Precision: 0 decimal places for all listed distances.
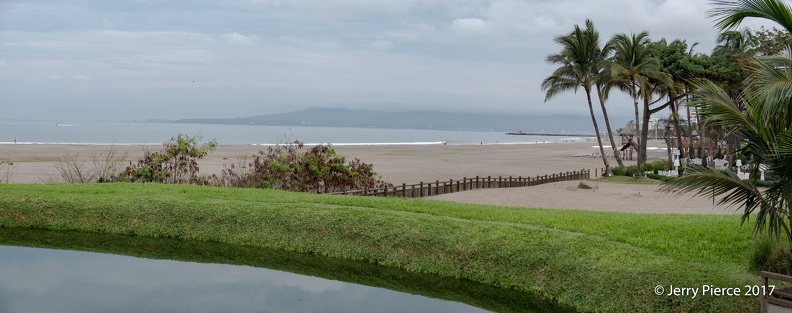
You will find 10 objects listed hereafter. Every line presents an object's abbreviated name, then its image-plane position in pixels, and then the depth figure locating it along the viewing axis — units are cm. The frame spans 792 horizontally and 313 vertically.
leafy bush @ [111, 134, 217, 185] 1975
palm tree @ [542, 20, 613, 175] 3466
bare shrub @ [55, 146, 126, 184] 2038
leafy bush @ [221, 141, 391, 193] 1953
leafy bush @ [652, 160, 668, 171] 3694
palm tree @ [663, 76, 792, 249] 767
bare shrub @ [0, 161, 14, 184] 2703
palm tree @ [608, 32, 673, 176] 3284
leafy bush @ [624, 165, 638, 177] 3453
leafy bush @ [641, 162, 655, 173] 3572
